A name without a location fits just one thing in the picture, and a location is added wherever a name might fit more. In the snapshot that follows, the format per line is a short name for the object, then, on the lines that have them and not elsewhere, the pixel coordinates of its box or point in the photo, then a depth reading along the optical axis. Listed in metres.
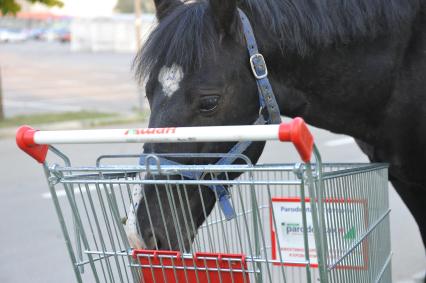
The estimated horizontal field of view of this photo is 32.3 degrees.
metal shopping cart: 2.02
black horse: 2.68
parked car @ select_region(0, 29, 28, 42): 59.23
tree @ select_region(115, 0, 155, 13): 77.19
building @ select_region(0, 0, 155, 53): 49.25
